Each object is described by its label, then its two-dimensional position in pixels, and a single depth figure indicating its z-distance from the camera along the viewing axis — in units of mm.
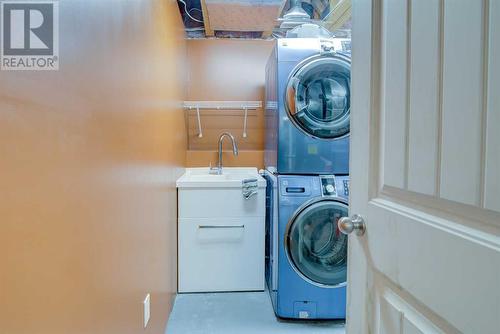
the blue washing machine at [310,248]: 2256
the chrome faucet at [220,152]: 3090
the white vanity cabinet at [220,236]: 2562
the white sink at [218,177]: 2562
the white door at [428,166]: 527
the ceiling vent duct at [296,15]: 2625
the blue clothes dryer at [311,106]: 2283
